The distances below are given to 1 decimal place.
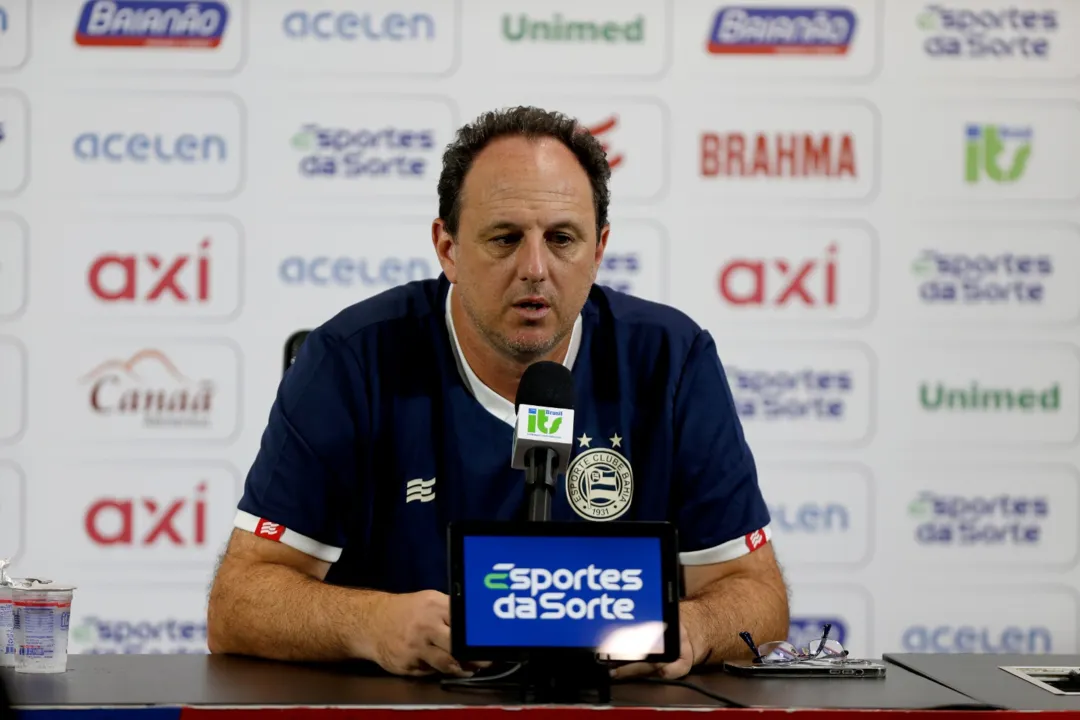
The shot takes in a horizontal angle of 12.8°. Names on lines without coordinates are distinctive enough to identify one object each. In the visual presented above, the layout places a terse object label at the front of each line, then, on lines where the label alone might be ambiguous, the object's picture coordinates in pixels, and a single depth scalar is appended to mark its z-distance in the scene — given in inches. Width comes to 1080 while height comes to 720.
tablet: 158.0
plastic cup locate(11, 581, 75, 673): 164.0
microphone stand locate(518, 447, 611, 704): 158.3
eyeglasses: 165.9
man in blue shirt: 175.2
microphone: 161.7
